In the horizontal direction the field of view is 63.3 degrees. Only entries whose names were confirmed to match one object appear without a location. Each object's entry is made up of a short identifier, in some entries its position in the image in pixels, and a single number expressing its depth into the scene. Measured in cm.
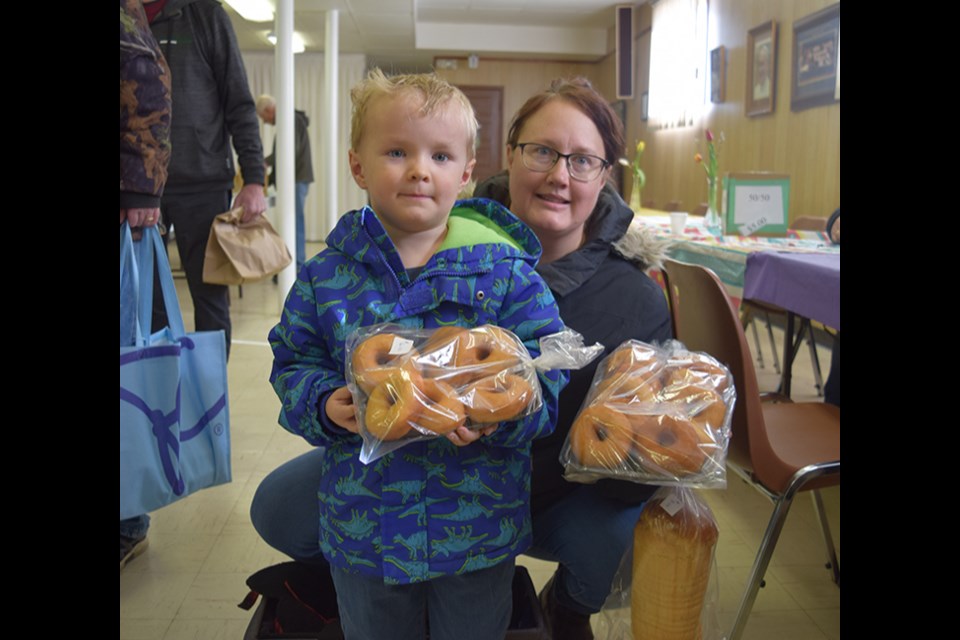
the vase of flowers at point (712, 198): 368
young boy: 111
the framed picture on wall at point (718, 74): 695
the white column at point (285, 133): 509
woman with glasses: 141
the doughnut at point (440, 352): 98
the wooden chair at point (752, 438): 154
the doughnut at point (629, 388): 111
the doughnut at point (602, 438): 106
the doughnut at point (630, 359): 118
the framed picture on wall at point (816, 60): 507
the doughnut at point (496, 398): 96
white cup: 366
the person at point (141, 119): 163
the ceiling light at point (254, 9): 714
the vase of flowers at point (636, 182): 450
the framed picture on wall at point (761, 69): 600
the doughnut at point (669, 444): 104
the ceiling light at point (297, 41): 955
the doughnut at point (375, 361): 96
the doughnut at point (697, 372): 113
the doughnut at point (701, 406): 107
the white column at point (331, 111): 741
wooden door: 1159
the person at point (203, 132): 250
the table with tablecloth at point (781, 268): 218
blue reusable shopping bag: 162
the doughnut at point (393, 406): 94
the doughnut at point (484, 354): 98
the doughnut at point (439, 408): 95
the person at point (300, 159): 684
